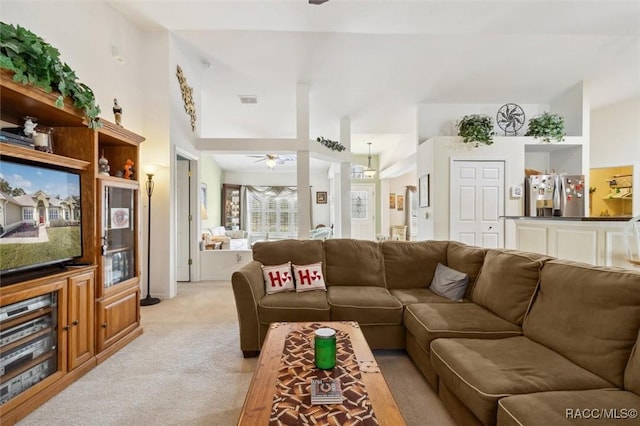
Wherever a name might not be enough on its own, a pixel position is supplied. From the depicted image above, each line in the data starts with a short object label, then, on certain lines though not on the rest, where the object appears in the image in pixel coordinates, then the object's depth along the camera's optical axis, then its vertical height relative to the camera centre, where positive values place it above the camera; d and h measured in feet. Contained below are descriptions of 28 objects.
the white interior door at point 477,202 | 17.28 +0.56
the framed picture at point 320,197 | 33.61 +1.69
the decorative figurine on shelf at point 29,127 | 6.64 +1.91
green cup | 4.76 -2.21
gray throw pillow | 8.45 -2.09
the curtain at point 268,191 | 32.86 +2.32
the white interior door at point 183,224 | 16.84 -0.65
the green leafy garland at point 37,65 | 5.51 +2.98
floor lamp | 12.88 -2.00
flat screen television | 5.87 -0.08
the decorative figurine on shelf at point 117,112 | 9.80 +3.30
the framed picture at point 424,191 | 18.02 +1.32
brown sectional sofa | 4.25 -2.42
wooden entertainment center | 5.77 -1.68
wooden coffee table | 3.69 -2.52
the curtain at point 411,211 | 30.22 +0.08
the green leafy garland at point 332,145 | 18.19 +4.20
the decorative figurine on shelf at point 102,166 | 8.39 +1.30
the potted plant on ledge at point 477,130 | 16.56 +4.55
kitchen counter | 8.91 -0.24
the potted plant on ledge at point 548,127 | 16.66 +4.70
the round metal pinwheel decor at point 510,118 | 18.95 +5.91
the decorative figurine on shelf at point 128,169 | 9.56 +1.39
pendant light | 29.75 +4.02
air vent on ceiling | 18.28 +7.02
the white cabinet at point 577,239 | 9.04 -0.96
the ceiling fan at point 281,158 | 25.42 +5.02
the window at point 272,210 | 32.99 +0.24
